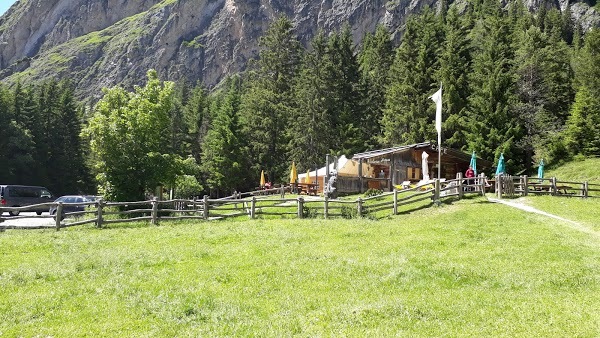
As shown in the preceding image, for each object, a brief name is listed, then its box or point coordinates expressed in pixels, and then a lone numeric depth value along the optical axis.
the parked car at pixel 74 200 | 27.45
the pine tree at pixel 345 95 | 47.88
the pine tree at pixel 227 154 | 52.81
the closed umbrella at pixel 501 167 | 26.35
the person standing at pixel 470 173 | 26.98
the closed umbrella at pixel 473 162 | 28.42
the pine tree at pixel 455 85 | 41.19
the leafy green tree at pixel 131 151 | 26.27
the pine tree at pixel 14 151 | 54.88
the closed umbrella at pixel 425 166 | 28.81
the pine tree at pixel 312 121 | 48.53
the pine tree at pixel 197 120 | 67.72
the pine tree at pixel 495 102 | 37.78
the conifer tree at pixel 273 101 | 52.78
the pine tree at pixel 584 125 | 38.25
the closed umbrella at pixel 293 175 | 35.81
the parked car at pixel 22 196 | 29.23
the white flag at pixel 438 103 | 26.20
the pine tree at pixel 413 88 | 43.19
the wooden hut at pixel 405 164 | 32.22
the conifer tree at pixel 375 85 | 52.41
